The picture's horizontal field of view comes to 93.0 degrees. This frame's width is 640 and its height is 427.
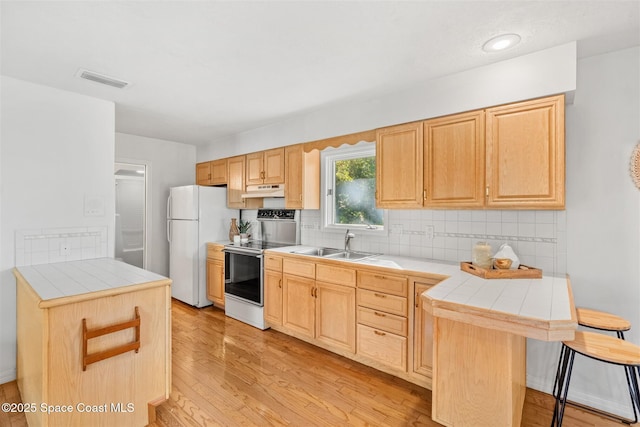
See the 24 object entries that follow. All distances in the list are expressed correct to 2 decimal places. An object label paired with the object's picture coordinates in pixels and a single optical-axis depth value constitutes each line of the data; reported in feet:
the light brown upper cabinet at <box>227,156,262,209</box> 14.02
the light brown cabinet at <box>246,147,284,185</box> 12.37
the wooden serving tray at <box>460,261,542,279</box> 6.70
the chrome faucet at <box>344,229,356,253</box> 10.71
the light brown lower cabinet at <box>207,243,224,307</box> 13.29
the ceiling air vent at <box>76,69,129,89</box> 7.77
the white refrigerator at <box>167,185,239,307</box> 13.78
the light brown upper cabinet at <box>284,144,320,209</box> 11.62
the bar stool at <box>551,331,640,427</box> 4.78
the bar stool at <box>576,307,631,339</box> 5.89
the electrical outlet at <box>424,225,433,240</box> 9.32
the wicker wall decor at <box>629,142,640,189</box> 6.55
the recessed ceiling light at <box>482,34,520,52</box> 6.12
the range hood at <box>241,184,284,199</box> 12.37
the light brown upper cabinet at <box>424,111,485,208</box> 7.51
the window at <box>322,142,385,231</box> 10.99
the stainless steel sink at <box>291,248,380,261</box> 10.52
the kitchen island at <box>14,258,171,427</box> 5.28
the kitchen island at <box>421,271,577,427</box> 4.70
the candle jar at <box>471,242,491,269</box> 7.23
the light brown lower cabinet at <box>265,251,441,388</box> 7.66
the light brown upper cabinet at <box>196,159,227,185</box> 15.02
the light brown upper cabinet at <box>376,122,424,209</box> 8.51
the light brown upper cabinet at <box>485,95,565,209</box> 6.55
